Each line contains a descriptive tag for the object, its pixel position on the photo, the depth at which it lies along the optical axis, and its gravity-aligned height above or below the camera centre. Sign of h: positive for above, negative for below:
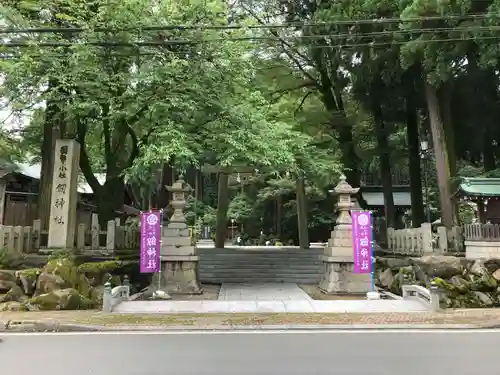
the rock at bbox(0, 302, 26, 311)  11.68 -1.57
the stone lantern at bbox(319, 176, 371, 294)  16.06 -0.57
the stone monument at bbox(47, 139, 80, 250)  15.05 +1.87
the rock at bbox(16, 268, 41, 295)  12.92 -0.91
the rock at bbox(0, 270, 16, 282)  13.02 -0.82
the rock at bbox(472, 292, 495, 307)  14.09 -1.85
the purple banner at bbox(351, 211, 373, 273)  15.12 -0.09
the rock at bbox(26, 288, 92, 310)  12.01 -1.48
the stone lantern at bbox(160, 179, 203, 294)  15.68 -0.56
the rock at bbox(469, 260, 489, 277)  14.76 -0.90
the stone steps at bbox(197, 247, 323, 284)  19.44 -0.99
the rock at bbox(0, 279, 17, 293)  12.84 -1.09
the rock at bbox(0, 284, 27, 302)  12.40 -1.36
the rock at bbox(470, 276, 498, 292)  14.49 -1.41
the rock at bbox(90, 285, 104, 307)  13.15 -1.51
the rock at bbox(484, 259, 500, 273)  15.01 -0.74
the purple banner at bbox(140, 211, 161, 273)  14.76 +0.21
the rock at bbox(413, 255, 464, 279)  15.09 -0.81
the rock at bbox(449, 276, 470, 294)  14.49 -1.38
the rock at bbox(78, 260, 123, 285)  14.73 -0.78
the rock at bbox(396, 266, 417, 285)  16.30 -1.24
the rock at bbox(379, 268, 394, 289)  17.50 -1.42
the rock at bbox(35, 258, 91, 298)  12.66 -0.91
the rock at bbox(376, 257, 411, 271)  17.83 -0.79
